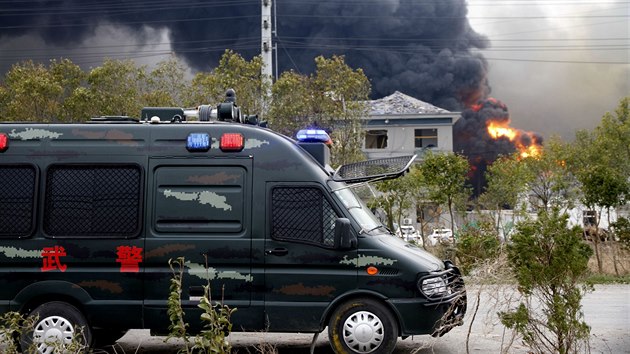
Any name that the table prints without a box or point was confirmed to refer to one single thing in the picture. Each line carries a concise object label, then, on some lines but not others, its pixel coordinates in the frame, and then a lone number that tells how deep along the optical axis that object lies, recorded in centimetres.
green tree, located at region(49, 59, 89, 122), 3033
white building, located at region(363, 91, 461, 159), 5259
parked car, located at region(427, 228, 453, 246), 2120
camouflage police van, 858
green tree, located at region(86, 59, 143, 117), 3097
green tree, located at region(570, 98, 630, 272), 4053
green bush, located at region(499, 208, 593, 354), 697
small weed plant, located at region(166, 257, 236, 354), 497
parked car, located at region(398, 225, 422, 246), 2303
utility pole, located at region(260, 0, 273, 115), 3592
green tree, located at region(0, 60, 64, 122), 2997
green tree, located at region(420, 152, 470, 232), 2041
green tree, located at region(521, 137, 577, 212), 3475
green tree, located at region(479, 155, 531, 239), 3297
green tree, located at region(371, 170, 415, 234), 2136
